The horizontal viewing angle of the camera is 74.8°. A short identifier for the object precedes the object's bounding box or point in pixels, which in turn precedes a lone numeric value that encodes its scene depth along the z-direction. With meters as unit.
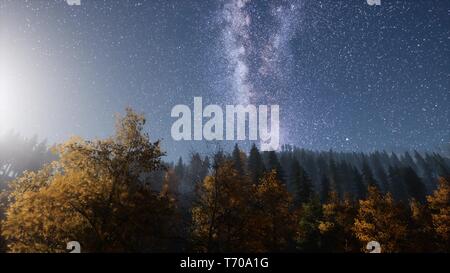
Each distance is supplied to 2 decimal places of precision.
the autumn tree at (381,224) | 29.31
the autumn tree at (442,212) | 35.00
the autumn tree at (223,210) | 20.19
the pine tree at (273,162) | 75.05
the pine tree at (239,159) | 74.29
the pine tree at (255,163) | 71.92
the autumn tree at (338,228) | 40.78
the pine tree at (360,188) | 84.88
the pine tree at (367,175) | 98.50
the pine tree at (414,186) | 81.25
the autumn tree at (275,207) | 28.58
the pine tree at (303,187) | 60.25
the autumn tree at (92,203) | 12.34
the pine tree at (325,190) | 70.75
